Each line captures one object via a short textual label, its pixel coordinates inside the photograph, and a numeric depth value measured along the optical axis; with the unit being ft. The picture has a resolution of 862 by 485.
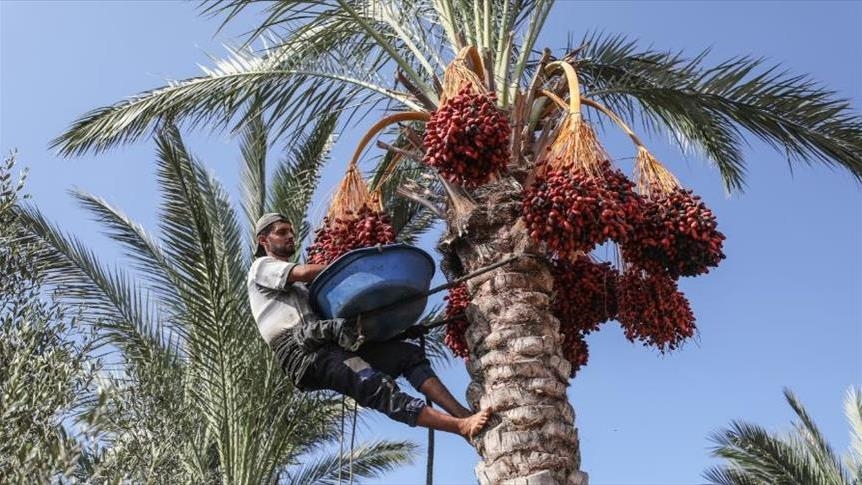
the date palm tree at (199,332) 20.89
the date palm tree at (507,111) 11.62
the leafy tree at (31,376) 10.79
